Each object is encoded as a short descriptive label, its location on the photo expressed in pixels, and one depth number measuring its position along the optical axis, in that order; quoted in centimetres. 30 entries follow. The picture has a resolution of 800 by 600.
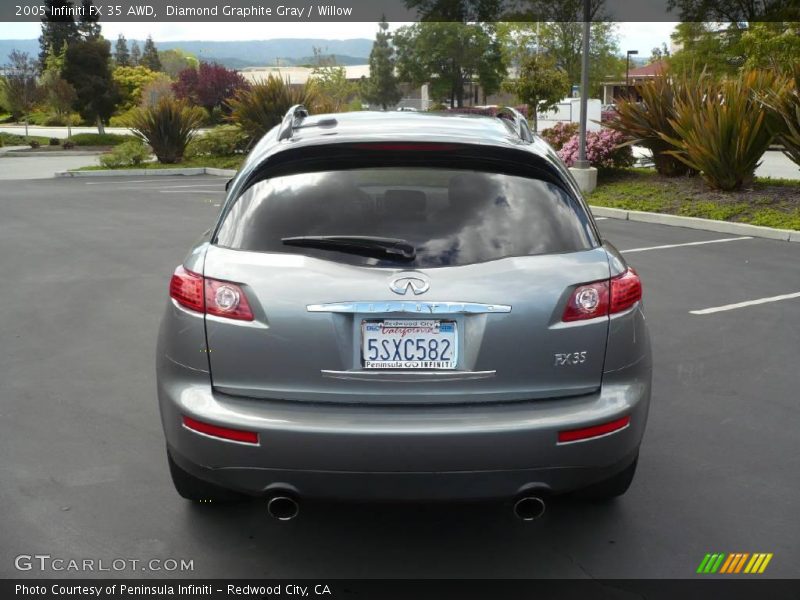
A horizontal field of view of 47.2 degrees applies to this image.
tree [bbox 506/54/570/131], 4544
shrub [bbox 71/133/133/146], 4253
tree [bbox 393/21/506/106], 7388
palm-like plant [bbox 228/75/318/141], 2725
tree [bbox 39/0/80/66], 6167
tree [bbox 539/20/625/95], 6838
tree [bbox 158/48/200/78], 14325
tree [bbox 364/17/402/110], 10075
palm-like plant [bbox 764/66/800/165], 1454
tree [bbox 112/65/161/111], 6775
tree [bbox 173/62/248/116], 5700
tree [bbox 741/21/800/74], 3347
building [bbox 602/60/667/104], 8261
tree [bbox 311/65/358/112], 7900
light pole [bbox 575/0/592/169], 1703
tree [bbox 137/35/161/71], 12975
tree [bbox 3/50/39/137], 4953
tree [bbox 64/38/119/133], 4731
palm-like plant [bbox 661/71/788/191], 1477
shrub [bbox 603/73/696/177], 1722
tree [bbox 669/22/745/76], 3988
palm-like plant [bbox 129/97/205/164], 2842
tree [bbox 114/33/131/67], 14470
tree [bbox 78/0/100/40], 6462
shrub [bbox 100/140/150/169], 2802
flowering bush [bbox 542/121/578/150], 2058
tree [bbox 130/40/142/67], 14892
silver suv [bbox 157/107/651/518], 325
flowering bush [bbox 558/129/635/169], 1808
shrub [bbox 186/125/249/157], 2862
